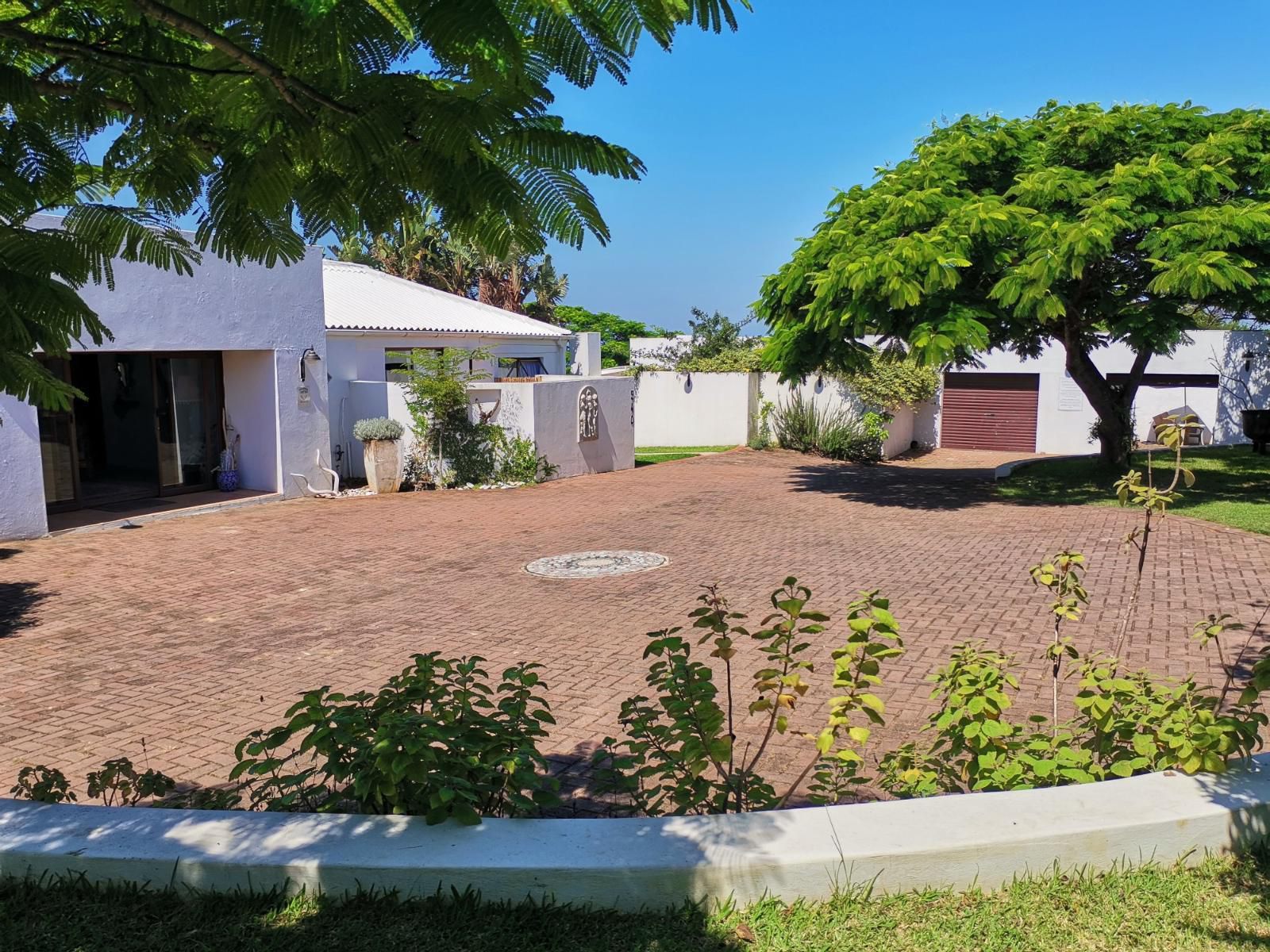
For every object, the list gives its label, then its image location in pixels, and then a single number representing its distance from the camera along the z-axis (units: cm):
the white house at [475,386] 1808
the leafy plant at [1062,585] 414
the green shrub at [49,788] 362
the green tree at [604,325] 5359
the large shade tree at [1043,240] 1288
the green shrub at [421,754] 311
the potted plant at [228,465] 1622
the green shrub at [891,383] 2362
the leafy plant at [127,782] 368
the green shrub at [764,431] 2523
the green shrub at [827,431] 2328
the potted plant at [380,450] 1681
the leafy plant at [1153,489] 448
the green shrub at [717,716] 341
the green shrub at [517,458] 1816
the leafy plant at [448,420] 1730
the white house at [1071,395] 2566
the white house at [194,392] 1390
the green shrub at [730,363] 2662
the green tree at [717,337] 2833
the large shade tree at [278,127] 245
